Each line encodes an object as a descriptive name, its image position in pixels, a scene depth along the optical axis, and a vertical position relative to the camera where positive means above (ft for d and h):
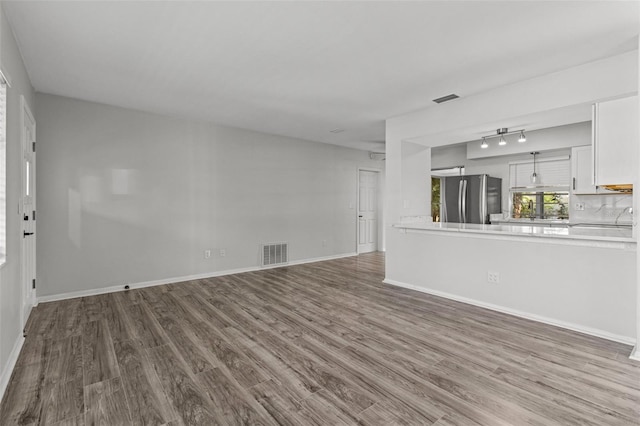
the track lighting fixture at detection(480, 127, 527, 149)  13.83 +3.49
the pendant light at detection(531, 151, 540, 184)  17.89 +1.90
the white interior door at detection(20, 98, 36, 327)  10.61 -0.06
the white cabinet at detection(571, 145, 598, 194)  15.64 +1.98
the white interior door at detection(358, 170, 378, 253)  25.23 -0.13
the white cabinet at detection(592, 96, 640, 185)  9.05 +2.01
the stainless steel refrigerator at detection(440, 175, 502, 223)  18.25 +0.68
